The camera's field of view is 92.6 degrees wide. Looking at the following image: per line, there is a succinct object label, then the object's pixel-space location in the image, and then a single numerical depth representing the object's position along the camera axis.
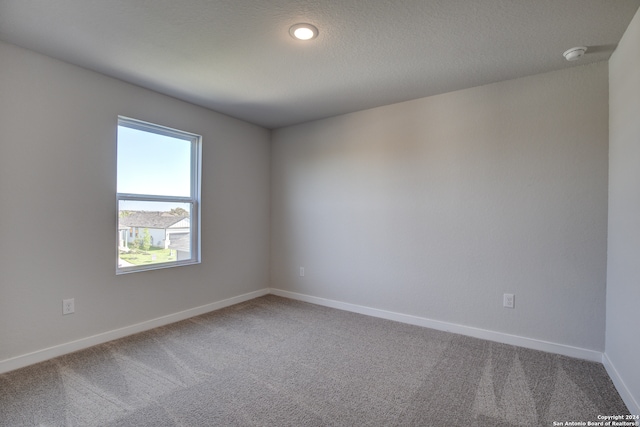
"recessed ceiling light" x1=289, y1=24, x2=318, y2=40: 2.01
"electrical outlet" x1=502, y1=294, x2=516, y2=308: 2.77
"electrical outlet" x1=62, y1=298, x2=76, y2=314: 2.52
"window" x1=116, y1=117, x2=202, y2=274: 2.94
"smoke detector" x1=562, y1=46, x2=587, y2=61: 2.23
